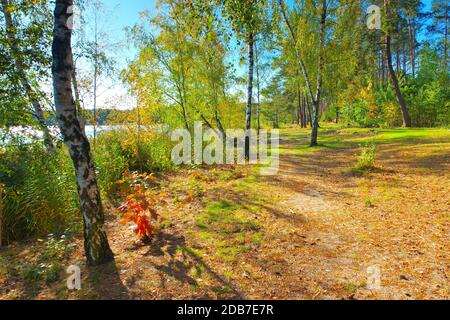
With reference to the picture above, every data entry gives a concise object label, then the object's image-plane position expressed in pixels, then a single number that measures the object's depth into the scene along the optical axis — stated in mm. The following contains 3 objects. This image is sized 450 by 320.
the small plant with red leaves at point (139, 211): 4184
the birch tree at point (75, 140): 3227
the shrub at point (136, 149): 9586
